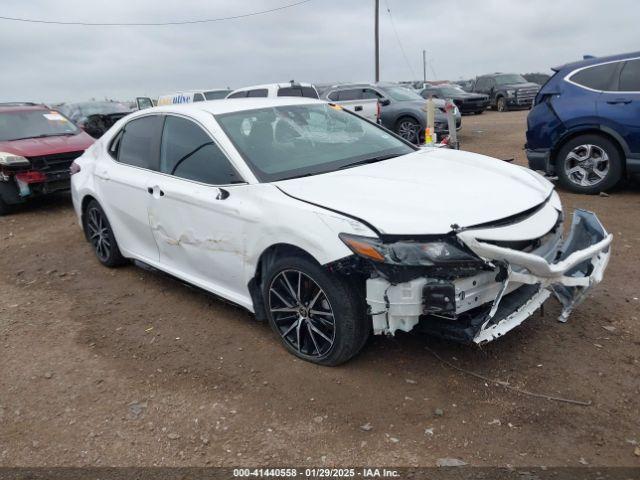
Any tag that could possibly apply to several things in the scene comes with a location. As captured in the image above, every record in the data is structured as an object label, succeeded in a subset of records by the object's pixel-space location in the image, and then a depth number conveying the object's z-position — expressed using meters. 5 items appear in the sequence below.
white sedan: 2.90
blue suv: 6.74
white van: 16.59
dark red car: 8.11
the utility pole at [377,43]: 32.11
